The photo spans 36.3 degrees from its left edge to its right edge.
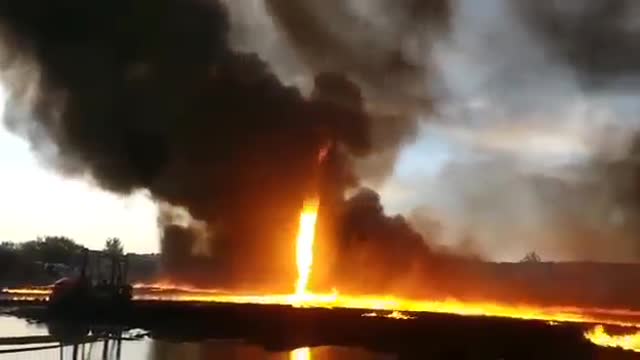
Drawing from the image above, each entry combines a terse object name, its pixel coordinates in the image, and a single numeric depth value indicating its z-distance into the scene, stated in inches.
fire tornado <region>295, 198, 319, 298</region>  1867.6
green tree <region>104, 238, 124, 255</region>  1846.7
